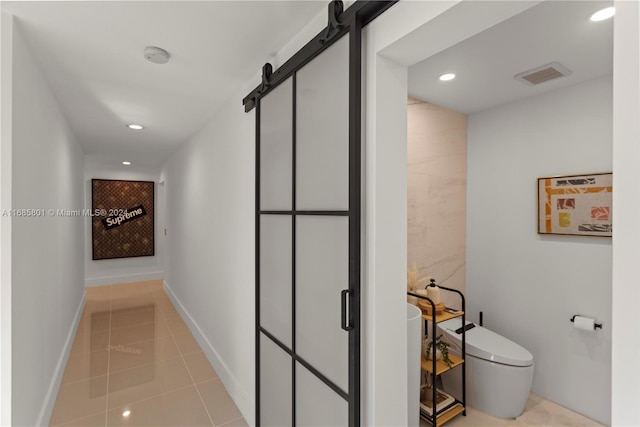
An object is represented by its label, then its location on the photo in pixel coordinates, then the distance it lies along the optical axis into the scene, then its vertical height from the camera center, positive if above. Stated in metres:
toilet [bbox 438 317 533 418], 2.12 -1.16
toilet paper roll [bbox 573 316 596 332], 2.14 -0.79
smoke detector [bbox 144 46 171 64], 1.73 +0.90
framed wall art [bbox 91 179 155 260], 5.99 -0.15
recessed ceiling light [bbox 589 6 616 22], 1.42 +0.95
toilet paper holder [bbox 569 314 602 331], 2.14 -0.80
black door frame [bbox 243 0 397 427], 1.17 +0.16
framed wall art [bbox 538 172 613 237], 2.15 +0.05
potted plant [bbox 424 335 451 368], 2.16 -1.00
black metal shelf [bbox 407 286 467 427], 2.03 -1.10
